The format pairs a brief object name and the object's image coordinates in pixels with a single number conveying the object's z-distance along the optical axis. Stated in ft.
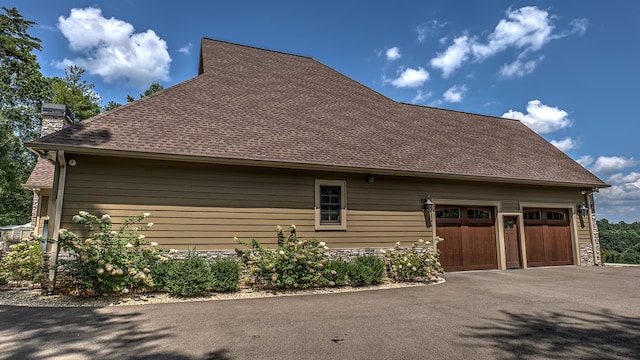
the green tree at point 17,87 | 63.77
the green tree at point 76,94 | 91.91
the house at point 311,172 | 24.79
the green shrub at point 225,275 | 22.85
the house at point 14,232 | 50.64
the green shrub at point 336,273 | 25.32
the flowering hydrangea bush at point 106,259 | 20.89
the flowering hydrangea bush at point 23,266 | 23.54
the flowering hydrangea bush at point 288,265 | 24.09
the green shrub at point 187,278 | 21.49
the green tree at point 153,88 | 99.07
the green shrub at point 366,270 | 25.81
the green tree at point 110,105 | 106.01
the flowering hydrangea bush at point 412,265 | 28.43
